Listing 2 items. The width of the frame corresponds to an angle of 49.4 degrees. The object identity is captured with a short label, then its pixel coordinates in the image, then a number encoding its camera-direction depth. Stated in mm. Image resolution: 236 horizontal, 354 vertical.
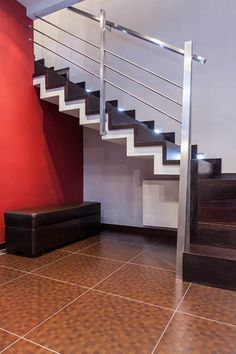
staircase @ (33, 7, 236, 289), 1805
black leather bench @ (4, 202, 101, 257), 2305
